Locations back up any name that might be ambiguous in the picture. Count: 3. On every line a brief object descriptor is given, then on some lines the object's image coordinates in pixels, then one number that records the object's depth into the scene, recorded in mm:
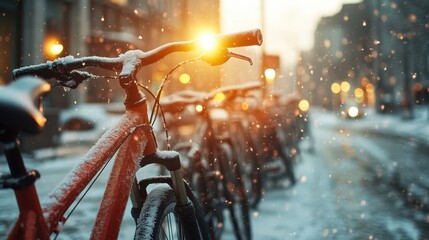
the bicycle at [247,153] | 5543
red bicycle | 1157
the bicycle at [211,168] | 3560
